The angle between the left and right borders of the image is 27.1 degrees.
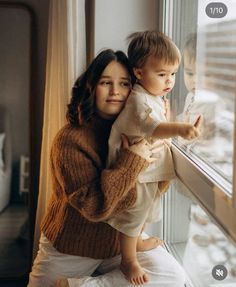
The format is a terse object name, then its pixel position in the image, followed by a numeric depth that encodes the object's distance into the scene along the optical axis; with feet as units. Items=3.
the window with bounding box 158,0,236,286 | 3.66
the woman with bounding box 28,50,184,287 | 4.26
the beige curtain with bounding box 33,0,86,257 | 5.52
